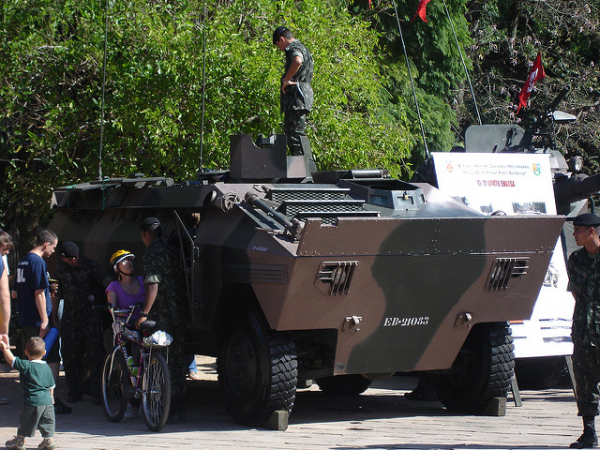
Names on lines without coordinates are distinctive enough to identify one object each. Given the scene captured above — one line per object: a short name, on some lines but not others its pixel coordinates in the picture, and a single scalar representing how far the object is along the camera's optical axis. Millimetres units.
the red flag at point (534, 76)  27445
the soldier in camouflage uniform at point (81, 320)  19703
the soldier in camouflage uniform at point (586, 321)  14375
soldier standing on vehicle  19797
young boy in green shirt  14234
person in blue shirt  17625
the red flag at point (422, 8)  25403
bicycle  16094
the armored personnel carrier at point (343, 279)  15602
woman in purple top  18219
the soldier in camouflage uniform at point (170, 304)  17062
